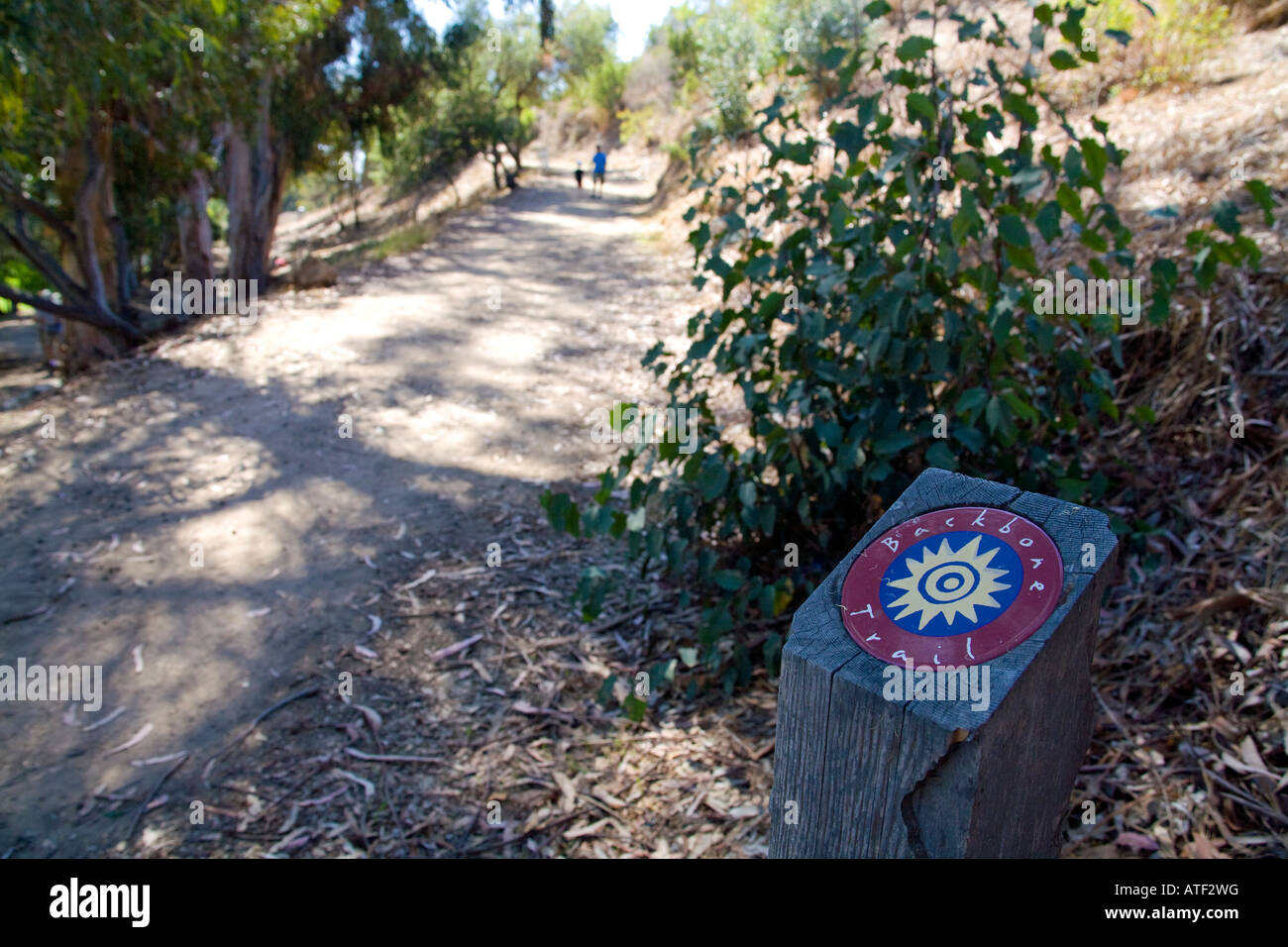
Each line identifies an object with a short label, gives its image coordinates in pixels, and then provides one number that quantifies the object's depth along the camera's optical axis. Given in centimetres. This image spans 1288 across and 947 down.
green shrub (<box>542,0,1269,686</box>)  277
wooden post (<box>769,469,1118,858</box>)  129
